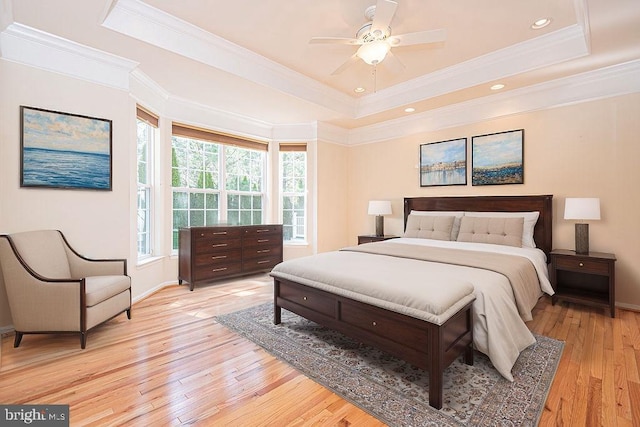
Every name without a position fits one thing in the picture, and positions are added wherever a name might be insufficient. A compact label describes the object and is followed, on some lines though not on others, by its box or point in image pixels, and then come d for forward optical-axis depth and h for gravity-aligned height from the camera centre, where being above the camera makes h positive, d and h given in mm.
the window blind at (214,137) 4477 +1229
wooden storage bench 1744 -815
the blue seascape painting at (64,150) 2799 +623
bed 1839 -604
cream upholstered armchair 2418 -698
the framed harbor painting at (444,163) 4516 +764
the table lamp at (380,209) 5074 +31
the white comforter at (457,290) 1959 -570
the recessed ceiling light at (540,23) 2875 +1844
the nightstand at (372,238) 5045 -458
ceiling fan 2420 +1498
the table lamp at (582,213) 3232 -24
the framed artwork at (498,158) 4008 +743
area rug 1680 -1137
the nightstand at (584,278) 3097 -794
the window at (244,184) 5184 +500
